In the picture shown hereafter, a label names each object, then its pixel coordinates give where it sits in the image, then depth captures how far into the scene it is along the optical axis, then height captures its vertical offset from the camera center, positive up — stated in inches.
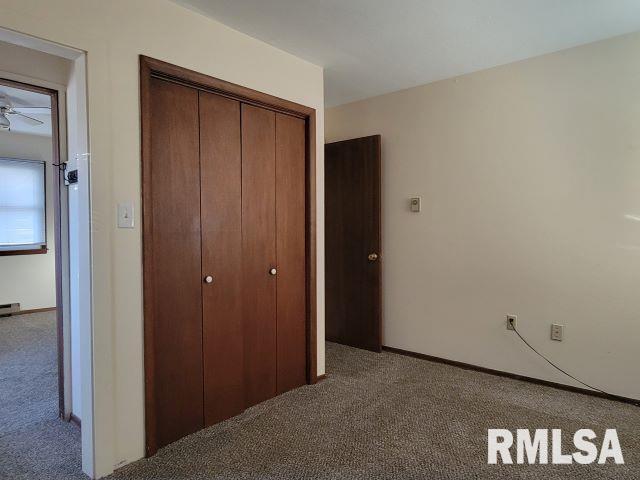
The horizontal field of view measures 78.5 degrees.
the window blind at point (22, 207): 198.2 +15.3
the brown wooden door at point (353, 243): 142.2 -3.2
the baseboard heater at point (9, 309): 197.5 -37.1
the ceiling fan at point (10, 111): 144.6 +48.2
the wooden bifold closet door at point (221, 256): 81.1 -5.0
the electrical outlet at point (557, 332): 109.2 -27.6
